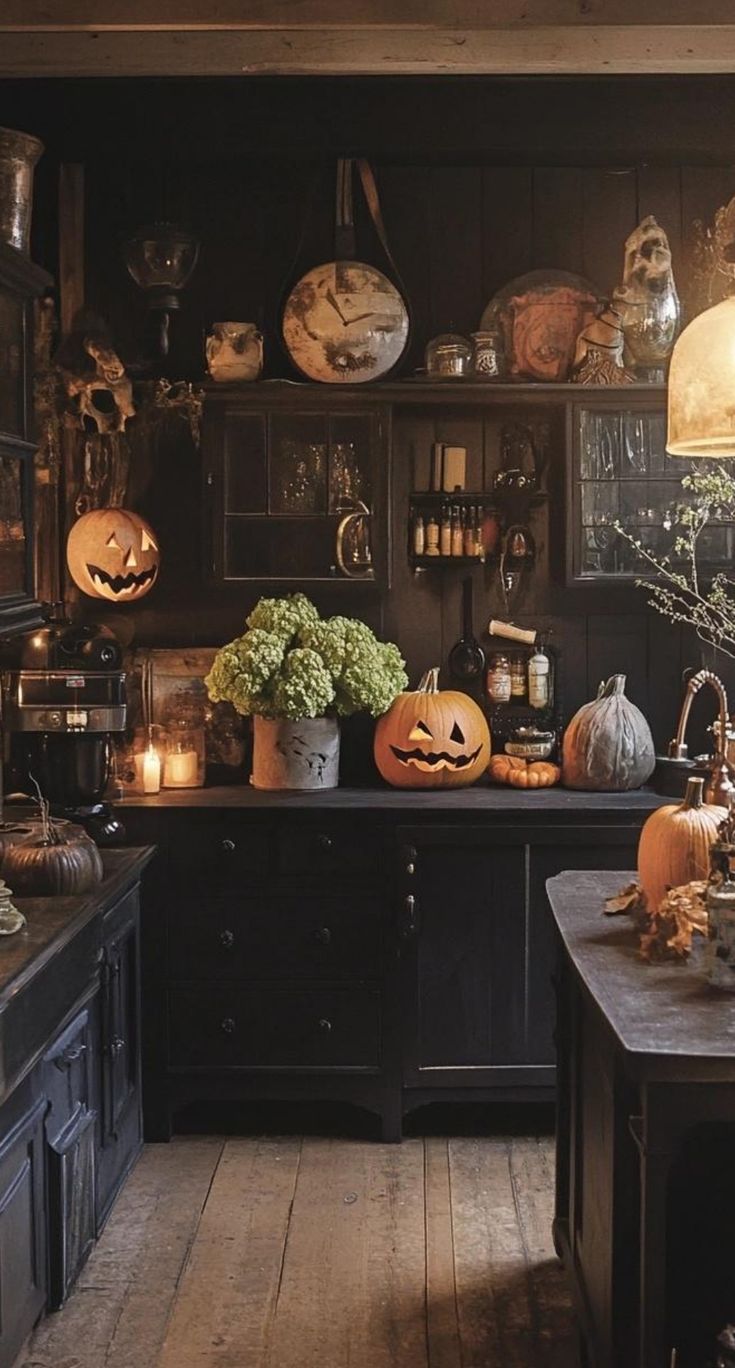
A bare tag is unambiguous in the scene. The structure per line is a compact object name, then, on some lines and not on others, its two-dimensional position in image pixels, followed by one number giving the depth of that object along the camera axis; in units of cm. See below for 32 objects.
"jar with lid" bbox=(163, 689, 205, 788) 464
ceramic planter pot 453
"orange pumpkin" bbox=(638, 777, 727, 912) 296
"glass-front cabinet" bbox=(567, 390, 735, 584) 464
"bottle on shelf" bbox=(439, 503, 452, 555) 477
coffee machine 422
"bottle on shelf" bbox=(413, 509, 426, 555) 477
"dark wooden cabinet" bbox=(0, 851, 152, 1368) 281
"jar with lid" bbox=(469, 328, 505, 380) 466
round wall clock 462
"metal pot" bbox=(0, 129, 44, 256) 363
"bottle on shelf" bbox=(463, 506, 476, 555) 477
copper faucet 329
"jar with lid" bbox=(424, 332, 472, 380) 464
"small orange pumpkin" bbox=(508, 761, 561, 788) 460
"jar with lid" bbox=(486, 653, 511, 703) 482
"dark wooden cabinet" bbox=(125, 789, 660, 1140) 433
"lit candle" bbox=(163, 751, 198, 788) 464
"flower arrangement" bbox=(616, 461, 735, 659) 449
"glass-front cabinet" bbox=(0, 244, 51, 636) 353
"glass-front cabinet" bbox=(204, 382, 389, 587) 462
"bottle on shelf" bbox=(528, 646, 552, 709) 480
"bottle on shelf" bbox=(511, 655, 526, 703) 485
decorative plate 473
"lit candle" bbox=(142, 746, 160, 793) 452
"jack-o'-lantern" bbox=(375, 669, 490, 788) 455
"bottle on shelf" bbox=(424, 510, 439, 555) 477
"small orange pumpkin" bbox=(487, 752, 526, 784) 465
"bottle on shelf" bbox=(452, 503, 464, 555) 477
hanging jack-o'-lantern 468
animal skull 459
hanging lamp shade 263
